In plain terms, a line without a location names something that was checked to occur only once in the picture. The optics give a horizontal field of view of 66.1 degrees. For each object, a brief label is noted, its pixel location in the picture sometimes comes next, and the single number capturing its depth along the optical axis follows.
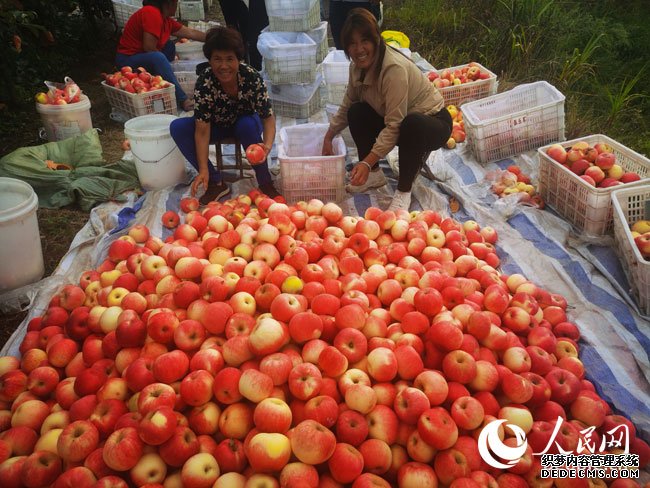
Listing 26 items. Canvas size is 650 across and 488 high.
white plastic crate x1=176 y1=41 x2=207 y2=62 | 7.08
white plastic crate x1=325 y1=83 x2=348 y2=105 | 4.96
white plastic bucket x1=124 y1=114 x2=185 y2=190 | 3.87
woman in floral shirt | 3.64
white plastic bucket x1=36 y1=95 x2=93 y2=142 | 4.77
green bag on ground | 3.93
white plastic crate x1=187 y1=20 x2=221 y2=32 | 7.86
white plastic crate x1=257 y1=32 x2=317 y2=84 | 4.98
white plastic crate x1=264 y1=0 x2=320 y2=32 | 5.53
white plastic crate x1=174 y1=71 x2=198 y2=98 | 6.19
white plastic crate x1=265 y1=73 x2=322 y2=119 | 5.26
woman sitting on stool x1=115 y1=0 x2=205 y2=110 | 5.70
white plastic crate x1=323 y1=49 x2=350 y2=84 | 4.88
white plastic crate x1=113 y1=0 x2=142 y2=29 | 7.80
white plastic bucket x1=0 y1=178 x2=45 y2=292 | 2.86
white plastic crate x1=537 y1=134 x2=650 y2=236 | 3.12
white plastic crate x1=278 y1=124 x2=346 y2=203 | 3.59
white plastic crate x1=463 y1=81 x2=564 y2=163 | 4.16
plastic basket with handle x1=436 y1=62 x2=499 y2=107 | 5.02
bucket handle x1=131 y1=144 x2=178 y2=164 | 3.94
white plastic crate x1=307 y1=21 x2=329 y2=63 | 5.93
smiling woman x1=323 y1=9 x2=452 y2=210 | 3.26
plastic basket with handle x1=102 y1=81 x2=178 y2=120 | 5.32
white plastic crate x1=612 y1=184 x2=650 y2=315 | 2.58
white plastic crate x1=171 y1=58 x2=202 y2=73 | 6.68
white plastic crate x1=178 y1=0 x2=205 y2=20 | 9.20
